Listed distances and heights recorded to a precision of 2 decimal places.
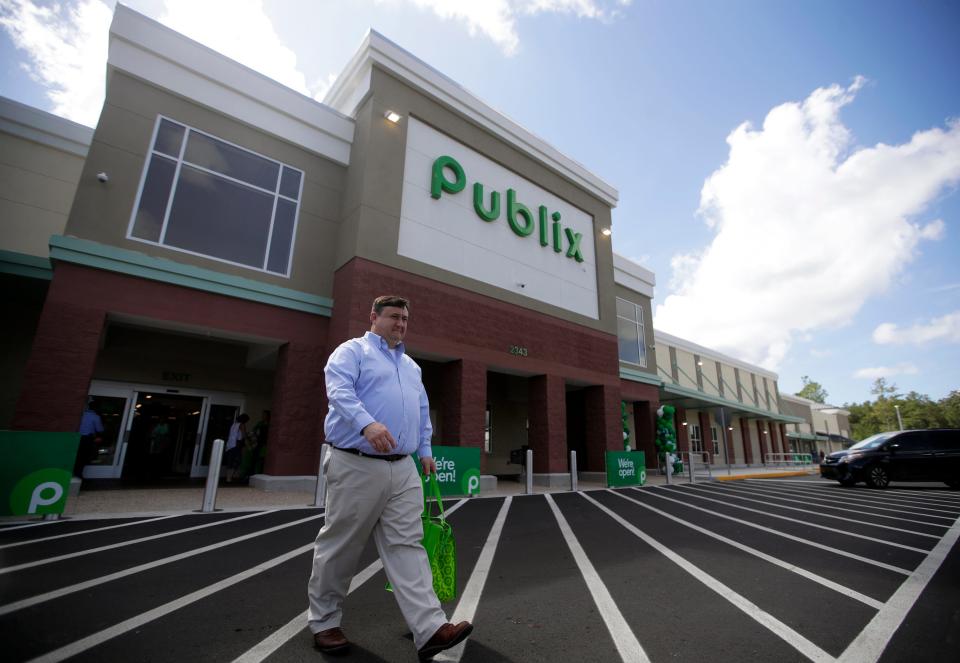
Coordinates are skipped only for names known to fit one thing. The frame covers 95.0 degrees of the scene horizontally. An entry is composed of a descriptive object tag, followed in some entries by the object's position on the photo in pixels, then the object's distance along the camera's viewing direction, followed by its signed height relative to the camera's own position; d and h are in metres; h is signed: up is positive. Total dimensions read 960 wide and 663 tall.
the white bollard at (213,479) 7.02 -0.68
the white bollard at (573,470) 11.95 -0.65
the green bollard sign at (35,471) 5.75 -0.53
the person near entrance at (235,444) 12.35 -0.20
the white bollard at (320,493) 7.98 -0.96
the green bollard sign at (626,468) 13.17 -0.63
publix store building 9.50 +4.70
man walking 2.35 -0.35
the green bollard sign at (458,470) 9.53 -0.58
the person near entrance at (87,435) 9.61 -0.06
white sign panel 12.95 +7.01
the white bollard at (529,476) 11.03 -0.77
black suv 12.89 -0.11
